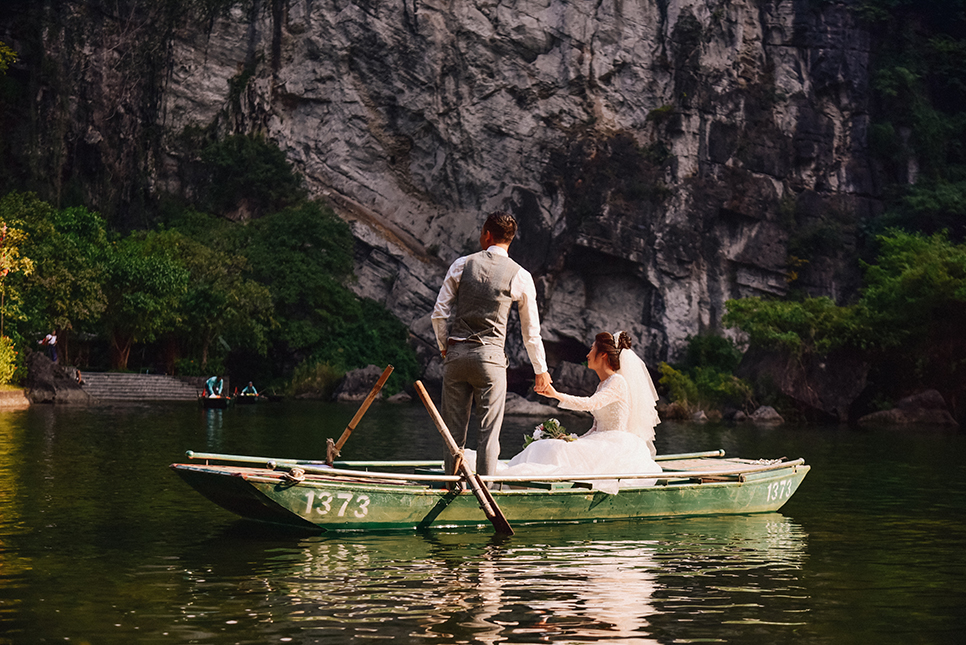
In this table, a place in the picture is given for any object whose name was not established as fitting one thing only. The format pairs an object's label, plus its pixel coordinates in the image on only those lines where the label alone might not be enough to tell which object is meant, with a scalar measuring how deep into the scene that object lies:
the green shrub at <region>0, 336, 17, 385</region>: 28.12
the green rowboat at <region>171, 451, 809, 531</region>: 8.11
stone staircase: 35.88
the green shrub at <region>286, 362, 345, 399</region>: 43.28
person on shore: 34.75
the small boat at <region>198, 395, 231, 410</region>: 30.68
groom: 8.76
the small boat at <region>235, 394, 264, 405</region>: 36.41
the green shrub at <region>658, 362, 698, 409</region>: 35.55
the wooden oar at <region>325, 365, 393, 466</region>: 9.45
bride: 10.14
